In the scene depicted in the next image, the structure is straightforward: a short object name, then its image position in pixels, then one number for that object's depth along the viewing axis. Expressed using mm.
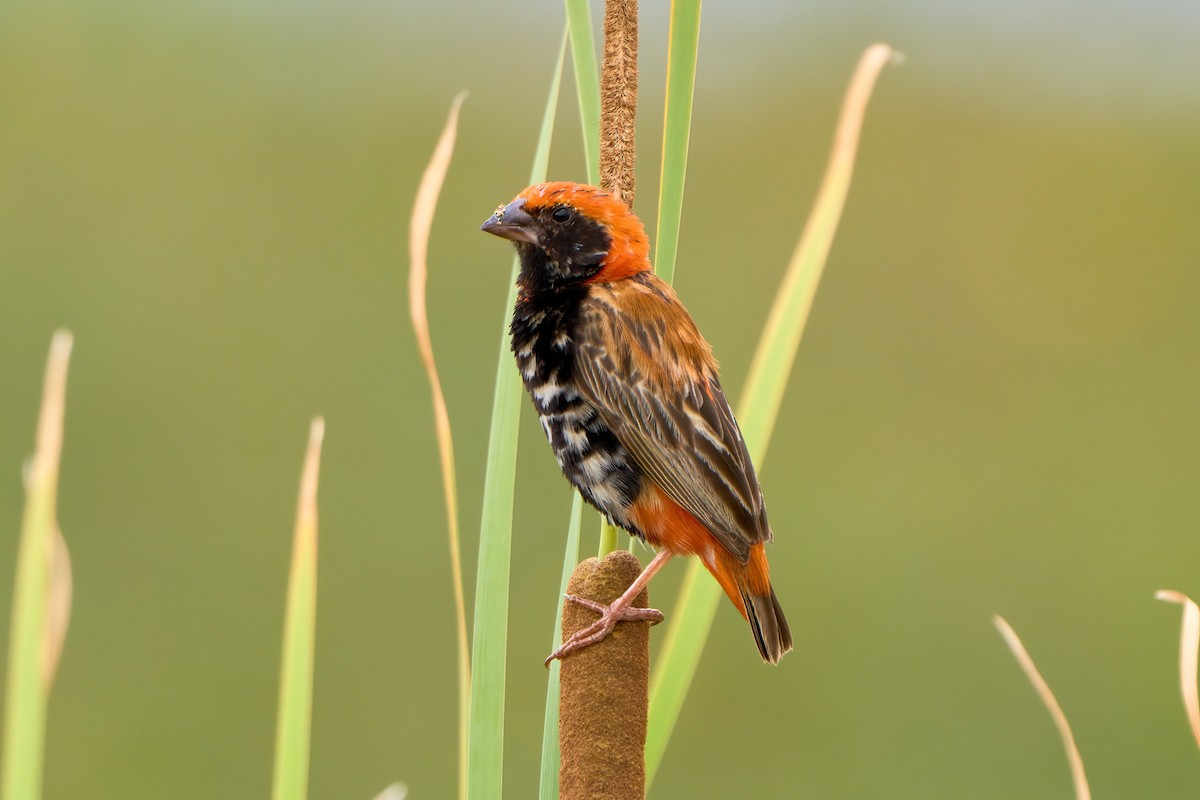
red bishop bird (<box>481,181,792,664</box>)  4488
